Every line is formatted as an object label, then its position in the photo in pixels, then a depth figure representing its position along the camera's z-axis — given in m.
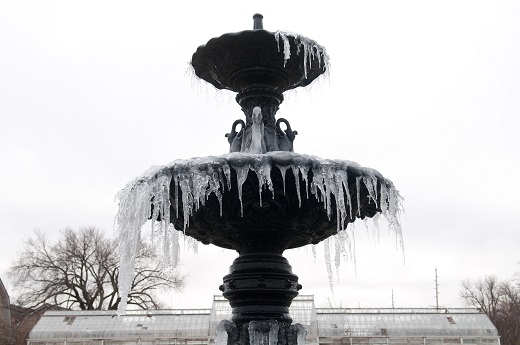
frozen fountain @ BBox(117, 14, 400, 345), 4.74
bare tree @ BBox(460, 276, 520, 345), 51.52
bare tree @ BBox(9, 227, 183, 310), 40.38
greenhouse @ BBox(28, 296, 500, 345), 29.33
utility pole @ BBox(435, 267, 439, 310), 74.06
